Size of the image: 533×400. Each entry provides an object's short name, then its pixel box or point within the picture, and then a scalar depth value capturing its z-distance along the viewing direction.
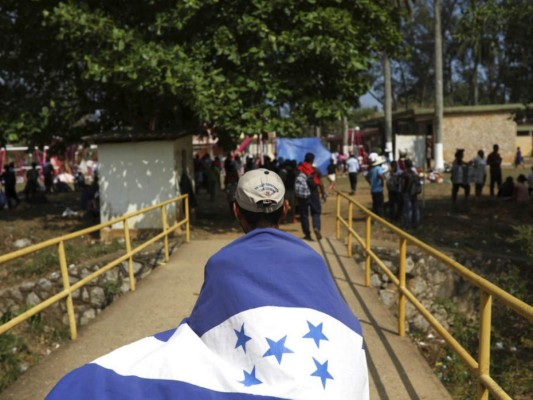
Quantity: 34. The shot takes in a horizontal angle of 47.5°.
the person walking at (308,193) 11.47
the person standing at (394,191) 14.41
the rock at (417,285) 11.30
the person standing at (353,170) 21.98
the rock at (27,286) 11.11
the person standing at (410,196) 13.52
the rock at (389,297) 10.41
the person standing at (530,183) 17.28
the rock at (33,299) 11.01
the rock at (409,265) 11.57
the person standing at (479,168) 18.08
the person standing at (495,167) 18.59
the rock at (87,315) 10.66
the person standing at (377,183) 14.76
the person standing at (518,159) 32.12
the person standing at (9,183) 21.33
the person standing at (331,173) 21.27
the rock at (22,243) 15.16
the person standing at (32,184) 22.62
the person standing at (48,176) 27.03
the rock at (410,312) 10.02
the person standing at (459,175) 17.09
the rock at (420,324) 9.70
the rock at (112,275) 11.28
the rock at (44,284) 11.25
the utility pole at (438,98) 29.38
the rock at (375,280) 10.84
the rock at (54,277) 11.45
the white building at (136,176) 14.32
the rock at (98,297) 11.00
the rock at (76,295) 11.05
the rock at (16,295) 11.02
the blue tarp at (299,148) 26.33
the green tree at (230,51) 12.34
